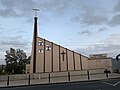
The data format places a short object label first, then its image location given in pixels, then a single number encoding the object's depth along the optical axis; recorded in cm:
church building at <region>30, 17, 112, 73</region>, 1876
